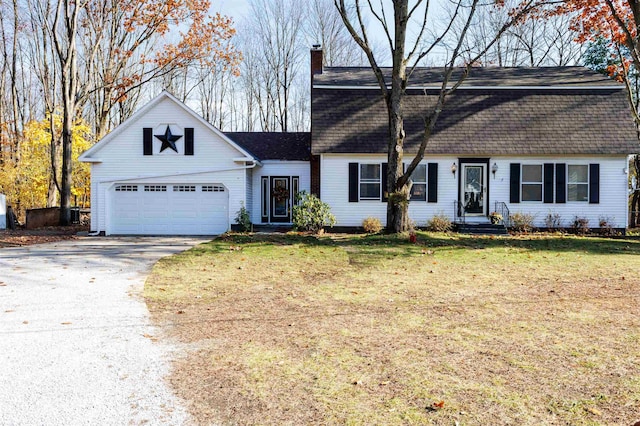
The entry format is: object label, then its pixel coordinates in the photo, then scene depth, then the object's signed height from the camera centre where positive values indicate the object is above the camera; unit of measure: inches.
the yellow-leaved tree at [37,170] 1103.0 +80.1
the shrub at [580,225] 736.3 -33.5
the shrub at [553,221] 743.1 -27.4
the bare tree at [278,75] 1483.8 +381.9
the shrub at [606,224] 740.2 -32.3
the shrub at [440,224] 713.6 -29.7
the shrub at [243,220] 735.7 -22.9
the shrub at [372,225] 724.0 -30.9
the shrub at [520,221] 733.3 -27.5
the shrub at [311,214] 702.5 -14.1
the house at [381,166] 746.8 +55.5
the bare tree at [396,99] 625.3 +130.1
